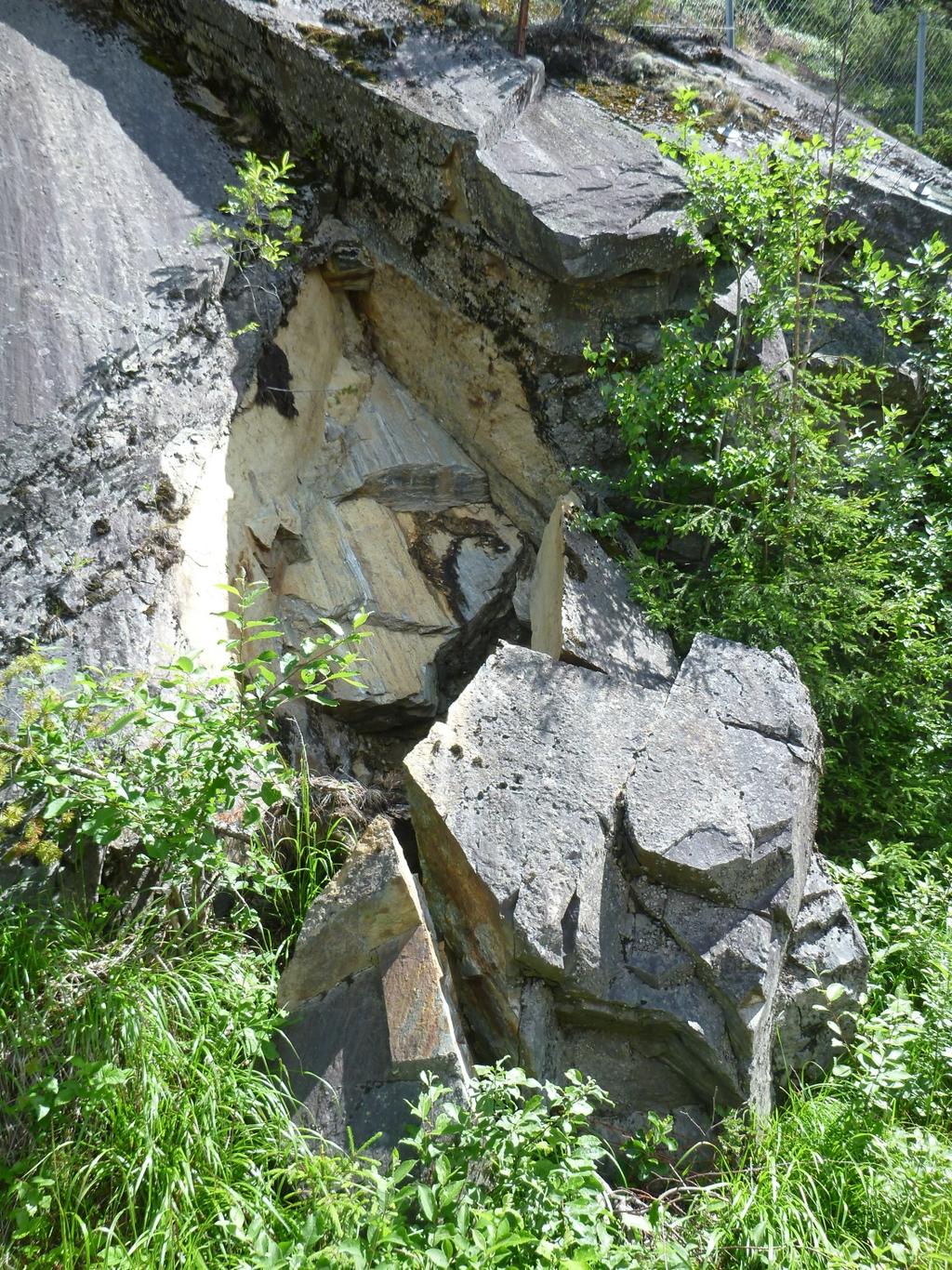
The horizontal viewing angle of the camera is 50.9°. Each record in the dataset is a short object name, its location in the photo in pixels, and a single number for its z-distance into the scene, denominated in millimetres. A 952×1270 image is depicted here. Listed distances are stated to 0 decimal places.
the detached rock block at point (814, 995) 3625
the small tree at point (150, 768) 3141
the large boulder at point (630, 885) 3363
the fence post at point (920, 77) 7934
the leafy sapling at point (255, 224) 4566
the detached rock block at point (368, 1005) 3164
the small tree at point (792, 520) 4465
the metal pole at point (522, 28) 5344
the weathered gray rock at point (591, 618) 4199
